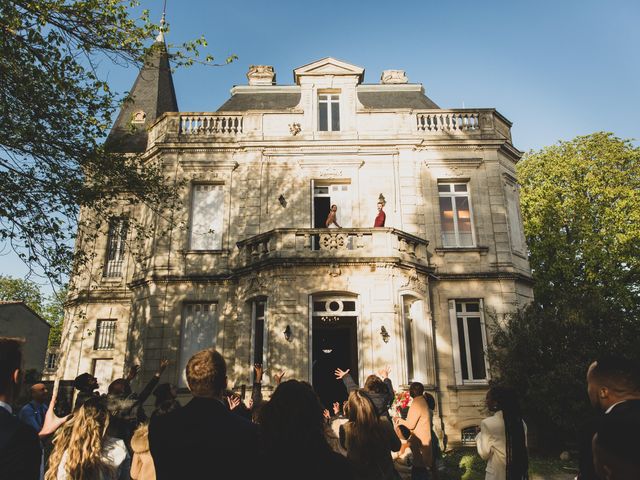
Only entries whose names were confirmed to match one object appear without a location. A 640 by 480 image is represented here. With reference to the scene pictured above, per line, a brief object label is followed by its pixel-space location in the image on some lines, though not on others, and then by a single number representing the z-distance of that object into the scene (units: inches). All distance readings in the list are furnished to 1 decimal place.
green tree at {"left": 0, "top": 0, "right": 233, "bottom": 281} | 319.3
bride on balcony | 558.6
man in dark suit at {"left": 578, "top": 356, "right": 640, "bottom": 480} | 114.6
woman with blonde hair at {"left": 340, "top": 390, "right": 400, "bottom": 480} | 152.9
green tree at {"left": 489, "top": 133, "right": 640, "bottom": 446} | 463.2
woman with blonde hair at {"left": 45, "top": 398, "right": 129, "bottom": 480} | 141.0
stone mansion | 508.1
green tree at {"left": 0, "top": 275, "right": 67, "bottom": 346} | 1883.6
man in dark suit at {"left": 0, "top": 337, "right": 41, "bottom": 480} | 86.5
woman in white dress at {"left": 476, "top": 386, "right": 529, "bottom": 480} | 183.2
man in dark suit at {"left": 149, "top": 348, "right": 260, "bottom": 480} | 97.0
